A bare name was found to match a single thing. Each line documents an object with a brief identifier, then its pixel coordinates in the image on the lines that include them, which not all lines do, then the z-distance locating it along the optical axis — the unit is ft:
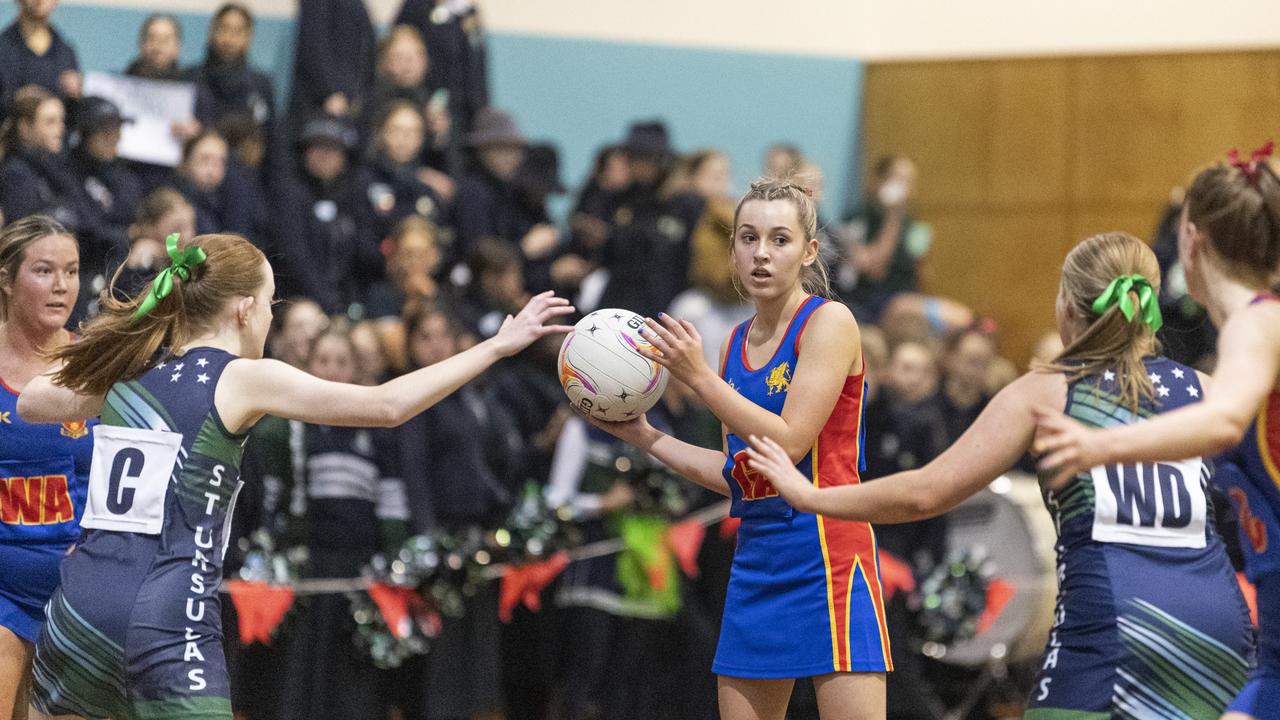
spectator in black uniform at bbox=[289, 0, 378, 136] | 69.92
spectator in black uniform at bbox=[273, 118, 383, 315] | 61.77
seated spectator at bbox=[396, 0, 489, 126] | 75.61
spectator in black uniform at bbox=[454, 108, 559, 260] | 69.26
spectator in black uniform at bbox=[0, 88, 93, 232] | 49.88
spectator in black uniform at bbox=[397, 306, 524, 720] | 54.29
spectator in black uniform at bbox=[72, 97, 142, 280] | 53.36
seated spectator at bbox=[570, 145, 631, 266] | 72.33
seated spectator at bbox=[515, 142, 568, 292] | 69.31
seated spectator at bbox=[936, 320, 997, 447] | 65.41
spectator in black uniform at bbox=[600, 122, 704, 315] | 68.38
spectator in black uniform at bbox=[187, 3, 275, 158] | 63.72
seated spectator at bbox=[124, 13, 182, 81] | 60.85
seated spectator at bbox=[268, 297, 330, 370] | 54.19
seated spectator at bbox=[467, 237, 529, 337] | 63.82
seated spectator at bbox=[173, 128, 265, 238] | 57.62
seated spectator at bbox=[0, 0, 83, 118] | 53.52
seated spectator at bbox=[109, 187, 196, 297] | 49.98
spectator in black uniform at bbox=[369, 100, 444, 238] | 65.05
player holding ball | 30.94
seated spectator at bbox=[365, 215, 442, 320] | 61.62
